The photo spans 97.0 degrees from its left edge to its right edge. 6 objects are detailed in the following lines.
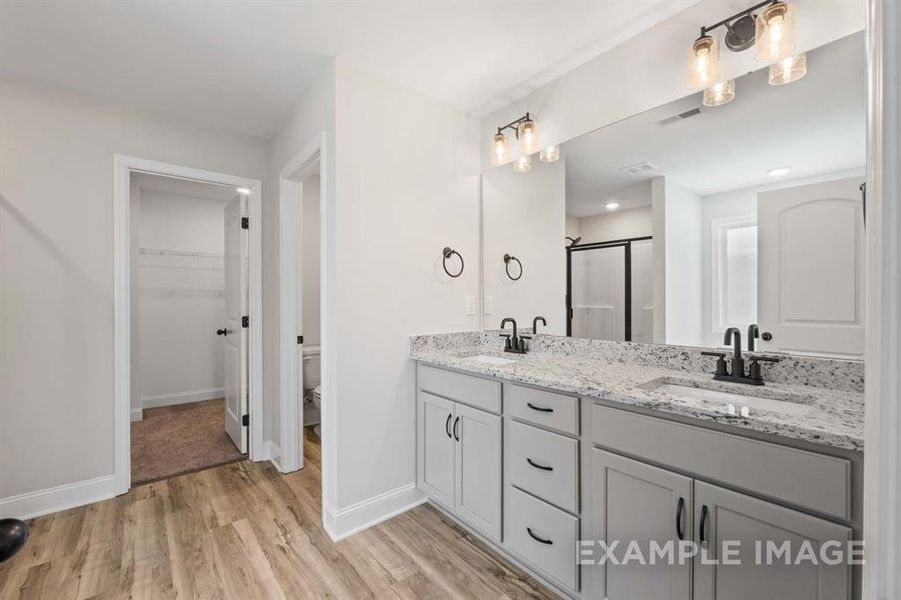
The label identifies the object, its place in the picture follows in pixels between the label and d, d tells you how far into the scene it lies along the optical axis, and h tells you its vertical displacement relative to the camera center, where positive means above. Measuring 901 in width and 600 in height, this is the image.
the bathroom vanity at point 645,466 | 1.03 -0.55
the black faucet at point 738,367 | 1.50 -0.26
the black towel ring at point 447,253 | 2.48 +0.29
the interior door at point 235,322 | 2.98 -0.18
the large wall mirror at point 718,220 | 1.37 +0.34
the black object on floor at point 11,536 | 1.84 -1.13
